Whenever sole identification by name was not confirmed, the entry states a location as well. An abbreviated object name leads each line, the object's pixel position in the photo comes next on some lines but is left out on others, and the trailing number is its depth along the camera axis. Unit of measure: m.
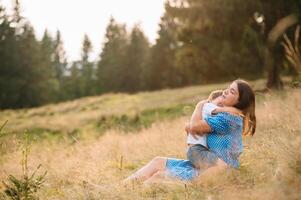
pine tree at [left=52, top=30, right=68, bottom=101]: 56.90
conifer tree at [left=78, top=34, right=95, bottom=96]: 57.94
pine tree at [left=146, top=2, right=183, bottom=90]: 50.53
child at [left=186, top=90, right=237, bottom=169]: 5.05
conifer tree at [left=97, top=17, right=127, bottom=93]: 55.62
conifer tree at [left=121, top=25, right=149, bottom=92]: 54.53
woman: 5.02
